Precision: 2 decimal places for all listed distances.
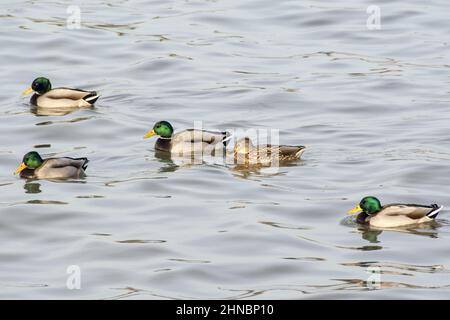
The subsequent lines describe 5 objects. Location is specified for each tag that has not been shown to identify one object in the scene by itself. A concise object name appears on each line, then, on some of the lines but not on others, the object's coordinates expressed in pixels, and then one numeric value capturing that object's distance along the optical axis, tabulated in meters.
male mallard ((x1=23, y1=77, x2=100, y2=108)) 22.41
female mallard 19.12
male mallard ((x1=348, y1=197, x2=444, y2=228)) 16.20
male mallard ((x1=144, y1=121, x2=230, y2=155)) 19.91
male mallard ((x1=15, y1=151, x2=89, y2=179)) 18.39
